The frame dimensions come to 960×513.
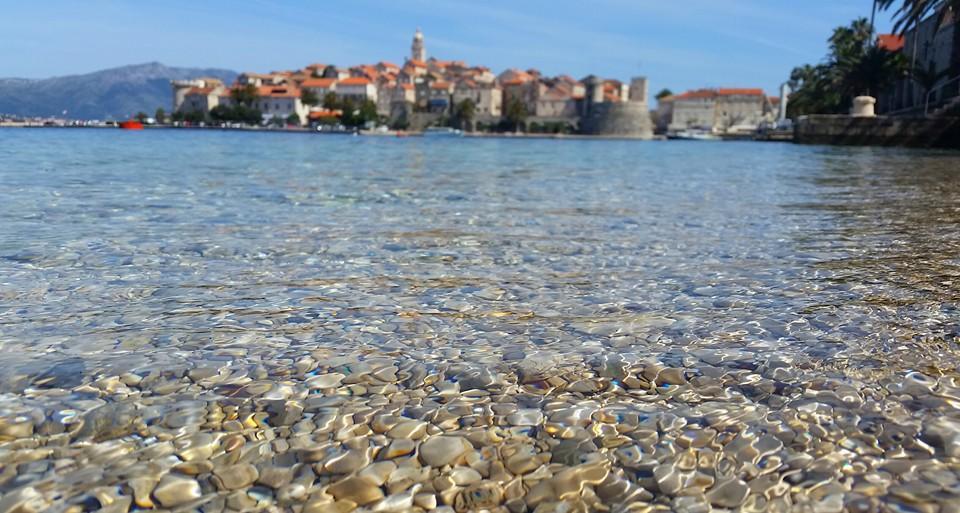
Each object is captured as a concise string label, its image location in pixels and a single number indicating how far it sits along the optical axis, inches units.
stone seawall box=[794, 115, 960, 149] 1364.4
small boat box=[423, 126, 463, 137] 4260.8
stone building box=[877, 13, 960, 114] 1609.3
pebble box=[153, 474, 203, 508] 82.4
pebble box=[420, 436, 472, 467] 92.4
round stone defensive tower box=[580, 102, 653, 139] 4252.0
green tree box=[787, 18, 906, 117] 1845.5
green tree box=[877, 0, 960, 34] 1365.8
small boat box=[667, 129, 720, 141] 4038.9
